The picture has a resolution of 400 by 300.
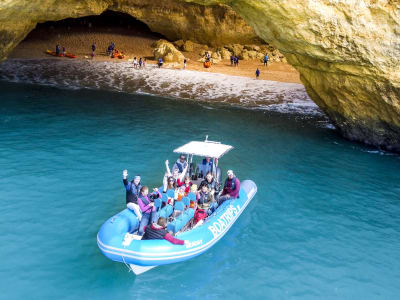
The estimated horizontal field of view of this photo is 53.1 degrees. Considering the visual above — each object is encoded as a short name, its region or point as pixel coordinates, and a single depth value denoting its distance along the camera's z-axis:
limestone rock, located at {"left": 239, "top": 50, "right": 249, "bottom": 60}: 40.09
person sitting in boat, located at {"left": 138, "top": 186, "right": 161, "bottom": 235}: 9.41
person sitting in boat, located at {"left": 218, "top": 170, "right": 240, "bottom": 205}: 11.68
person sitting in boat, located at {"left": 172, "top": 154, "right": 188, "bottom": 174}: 12.83
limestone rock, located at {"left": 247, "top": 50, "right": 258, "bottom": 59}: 40.38
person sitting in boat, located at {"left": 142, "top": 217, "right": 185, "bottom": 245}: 8.70
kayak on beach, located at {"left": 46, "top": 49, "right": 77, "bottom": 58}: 37.13
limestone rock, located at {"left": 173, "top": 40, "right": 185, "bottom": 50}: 42.25
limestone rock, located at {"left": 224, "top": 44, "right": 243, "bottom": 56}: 41.39
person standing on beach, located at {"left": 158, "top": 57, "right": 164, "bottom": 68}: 35.22
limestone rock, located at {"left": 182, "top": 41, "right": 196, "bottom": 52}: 41.53
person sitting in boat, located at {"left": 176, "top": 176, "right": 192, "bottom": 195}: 11.74
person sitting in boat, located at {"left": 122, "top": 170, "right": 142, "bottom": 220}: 10.25
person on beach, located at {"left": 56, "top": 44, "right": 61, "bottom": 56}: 37.03
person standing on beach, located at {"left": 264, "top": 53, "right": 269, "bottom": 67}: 37.69
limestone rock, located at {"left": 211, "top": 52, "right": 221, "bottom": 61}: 39.54
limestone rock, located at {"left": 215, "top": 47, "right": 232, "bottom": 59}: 40.22
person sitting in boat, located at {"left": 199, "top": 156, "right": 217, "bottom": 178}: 13.22
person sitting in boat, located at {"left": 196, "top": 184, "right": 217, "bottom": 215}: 11.27
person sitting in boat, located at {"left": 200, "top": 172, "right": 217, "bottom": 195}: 11.78
